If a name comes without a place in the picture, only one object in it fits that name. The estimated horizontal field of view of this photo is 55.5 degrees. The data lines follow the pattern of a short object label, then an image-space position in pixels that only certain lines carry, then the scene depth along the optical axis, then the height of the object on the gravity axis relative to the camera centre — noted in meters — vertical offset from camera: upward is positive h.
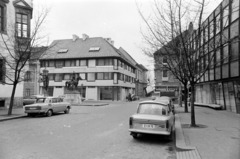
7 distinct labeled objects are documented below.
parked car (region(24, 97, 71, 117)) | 16.39 -1.06
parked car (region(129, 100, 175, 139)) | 8.40 -1.04
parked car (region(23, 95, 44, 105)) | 26.88 -0.99
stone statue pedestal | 34.78 -0.71
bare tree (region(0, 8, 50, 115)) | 16.61 +3.76
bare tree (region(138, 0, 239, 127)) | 11.87 +3.40
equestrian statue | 34.66 +1.41
